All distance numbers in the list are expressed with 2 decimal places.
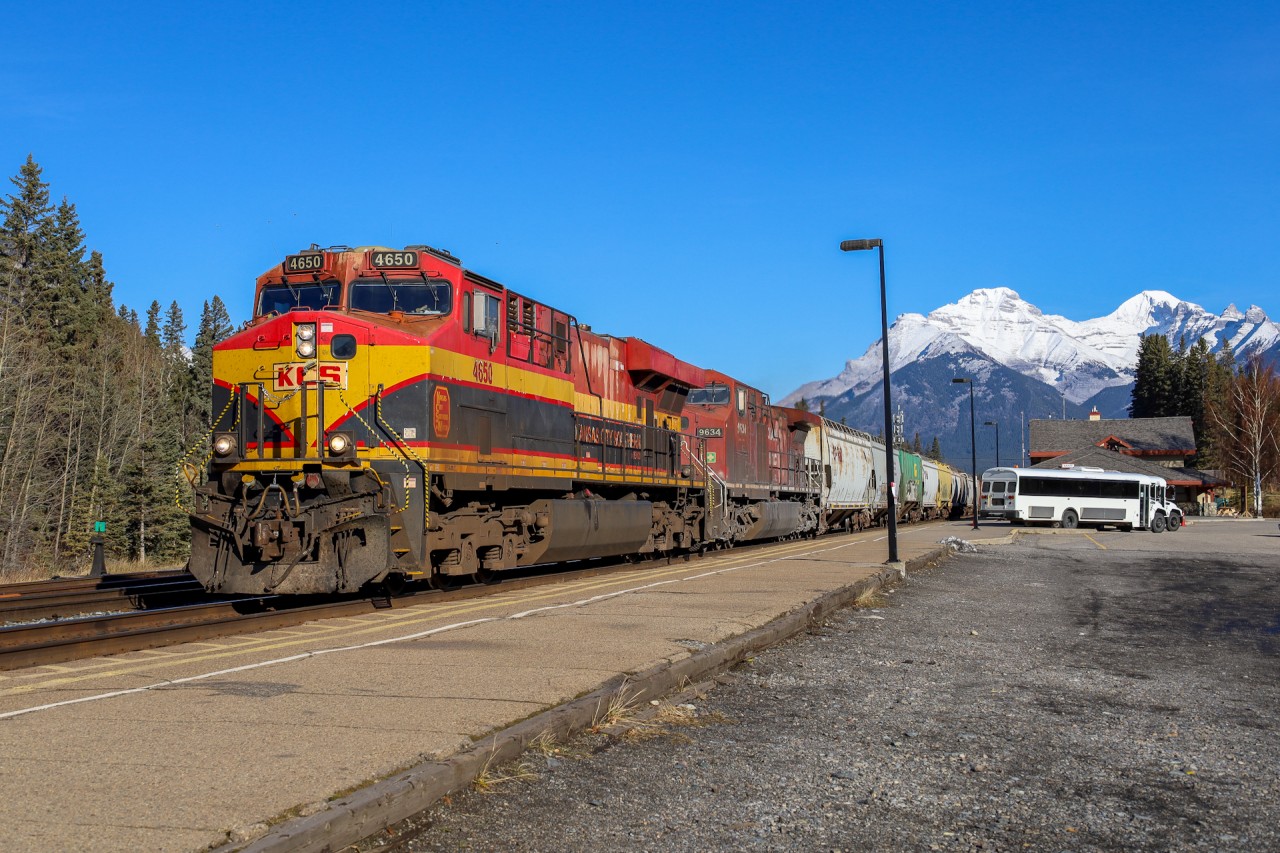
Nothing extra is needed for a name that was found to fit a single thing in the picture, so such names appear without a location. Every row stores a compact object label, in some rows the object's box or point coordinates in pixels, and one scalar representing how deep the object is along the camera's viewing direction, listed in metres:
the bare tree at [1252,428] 77.81
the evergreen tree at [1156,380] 126.88
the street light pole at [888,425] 19.70
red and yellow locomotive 11.05
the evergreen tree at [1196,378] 121.50
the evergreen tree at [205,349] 72.75
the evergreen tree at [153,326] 91.09
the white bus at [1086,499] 46.47
